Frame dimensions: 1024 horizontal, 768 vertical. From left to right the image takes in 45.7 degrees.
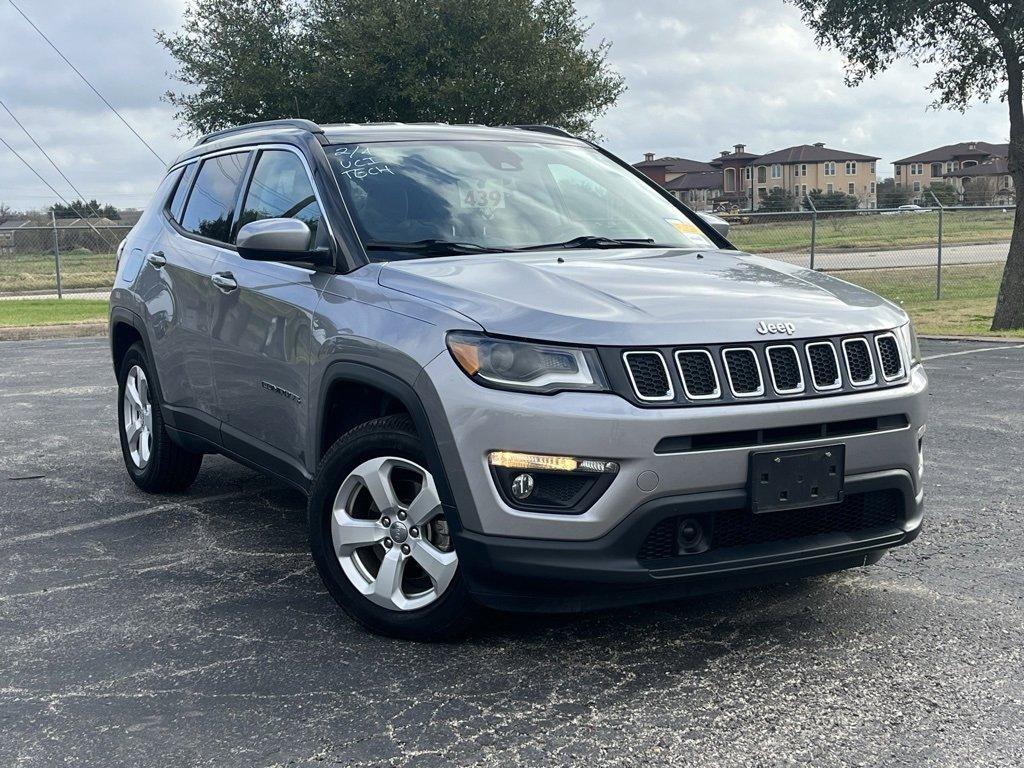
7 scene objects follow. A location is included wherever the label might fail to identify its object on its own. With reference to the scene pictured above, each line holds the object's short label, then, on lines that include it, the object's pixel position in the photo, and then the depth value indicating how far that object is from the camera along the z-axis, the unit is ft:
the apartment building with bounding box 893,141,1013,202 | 377.91
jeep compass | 11.92
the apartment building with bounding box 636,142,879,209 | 381.19
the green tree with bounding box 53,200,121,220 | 93.64
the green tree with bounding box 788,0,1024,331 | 51.78
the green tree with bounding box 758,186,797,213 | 210.12
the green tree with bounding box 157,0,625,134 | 83.87
